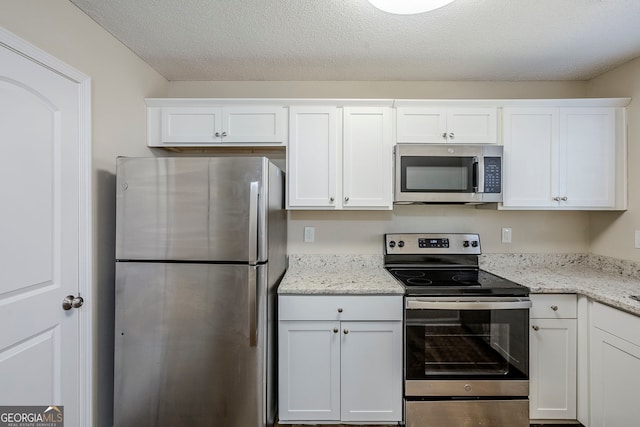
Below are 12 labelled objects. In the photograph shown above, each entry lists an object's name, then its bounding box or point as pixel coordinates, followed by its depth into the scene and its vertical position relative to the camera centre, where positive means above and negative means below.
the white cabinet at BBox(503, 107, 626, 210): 2.03 +0.40
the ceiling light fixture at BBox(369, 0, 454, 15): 1.22 +0.90
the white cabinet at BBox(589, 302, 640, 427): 1.47 -0.84
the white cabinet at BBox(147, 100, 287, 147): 2.05 +0.64
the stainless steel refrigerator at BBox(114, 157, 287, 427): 1.54 -0.44
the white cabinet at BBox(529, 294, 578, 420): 1.78 -0.90
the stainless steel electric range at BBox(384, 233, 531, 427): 1.72 -0.87
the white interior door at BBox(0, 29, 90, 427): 1.19 -0.12
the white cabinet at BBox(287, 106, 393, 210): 2.04 +0.40
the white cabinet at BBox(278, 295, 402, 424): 1.77 -0.92
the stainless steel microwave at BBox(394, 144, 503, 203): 2.01 +0.28
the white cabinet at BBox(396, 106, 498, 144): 2.04 +0.63
